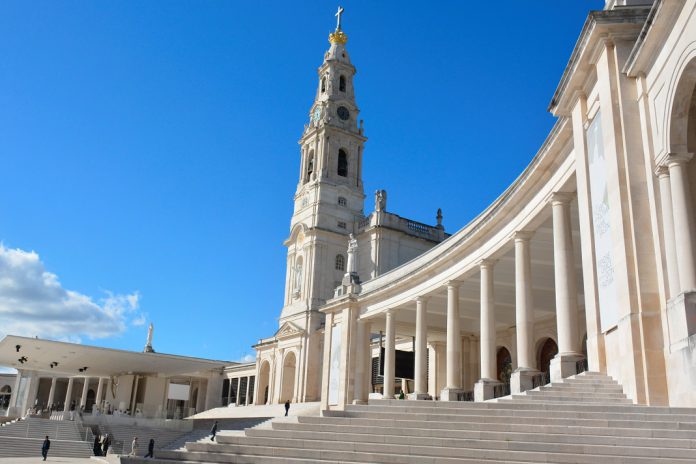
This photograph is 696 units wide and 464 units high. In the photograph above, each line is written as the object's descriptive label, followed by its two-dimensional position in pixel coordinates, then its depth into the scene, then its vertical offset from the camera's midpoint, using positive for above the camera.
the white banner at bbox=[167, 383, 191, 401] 53.09 +3.02
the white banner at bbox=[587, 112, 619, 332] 13.52 +4.61
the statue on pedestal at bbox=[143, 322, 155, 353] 78.94 +9.78
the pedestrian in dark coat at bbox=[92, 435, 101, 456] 34.88 -1.19
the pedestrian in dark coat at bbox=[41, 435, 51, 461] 28.72 -1.07
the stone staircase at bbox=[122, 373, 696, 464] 9.18 +0.13
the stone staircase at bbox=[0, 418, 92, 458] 35.78 -0.95
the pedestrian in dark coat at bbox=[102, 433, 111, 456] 34.97 -1.06
